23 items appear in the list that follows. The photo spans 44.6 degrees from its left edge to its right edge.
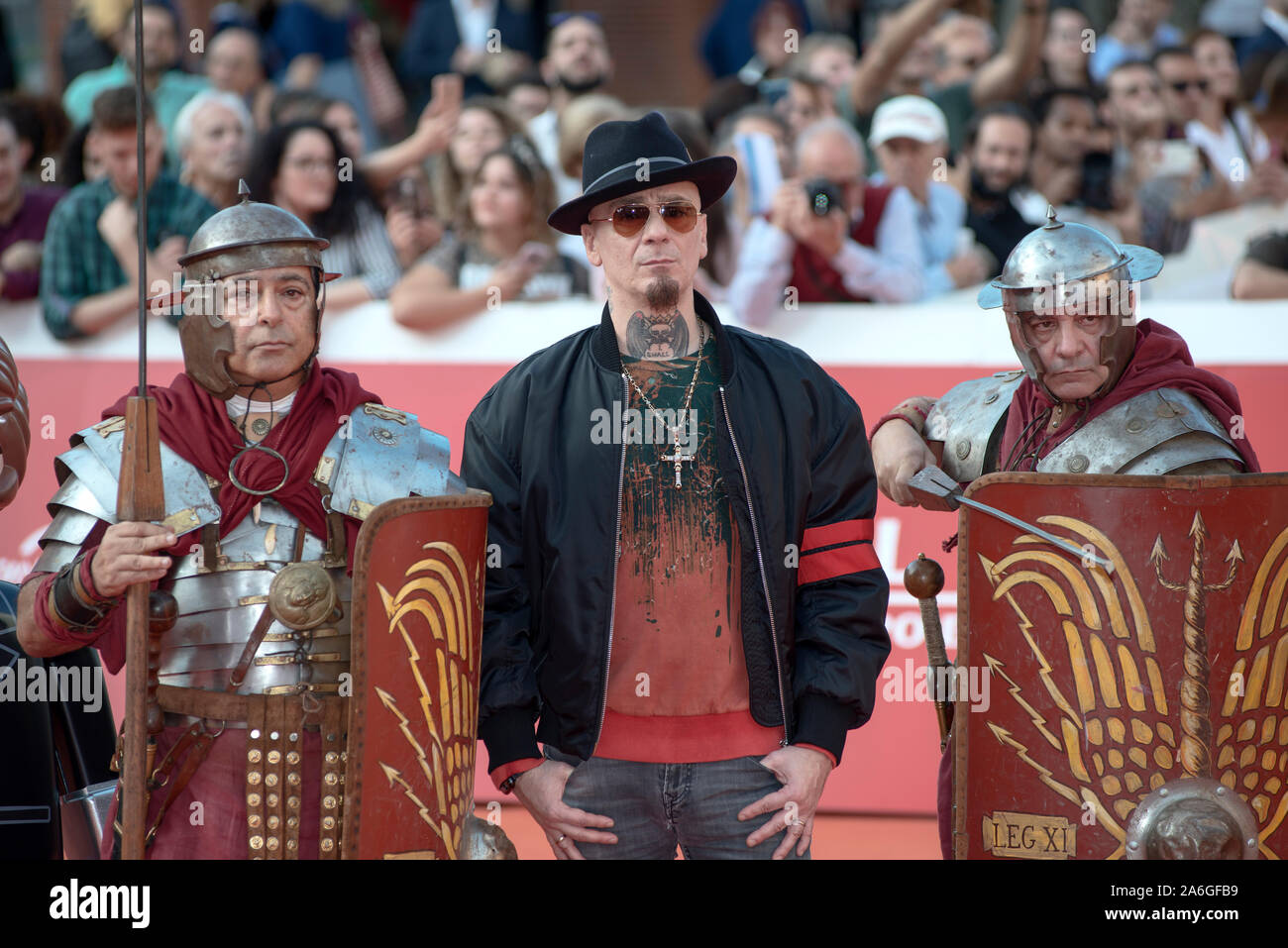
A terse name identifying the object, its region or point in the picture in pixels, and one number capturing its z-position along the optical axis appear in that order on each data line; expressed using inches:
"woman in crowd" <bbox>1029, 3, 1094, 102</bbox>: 289.1
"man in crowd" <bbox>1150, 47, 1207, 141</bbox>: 291.3
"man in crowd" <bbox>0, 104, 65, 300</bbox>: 255.0
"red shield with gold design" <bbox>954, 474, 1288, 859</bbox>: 126.3
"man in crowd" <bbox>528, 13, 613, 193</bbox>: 292.2
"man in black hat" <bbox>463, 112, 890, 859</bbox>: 132.6
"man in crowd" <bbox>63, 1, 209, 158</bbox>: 289.3
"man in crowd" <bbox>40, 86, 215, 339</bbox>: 247.8
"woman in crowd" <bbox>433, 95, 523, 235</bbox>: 263.7
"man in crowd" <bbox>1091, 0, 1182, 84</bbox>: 307.0
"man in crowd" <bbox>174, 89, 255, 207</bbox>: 264.8
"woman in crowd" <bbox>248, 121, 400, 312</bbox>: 249.1
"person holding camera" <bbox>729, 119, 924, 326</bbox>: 239.0
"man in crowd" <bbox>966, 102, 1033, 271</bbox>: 267.0
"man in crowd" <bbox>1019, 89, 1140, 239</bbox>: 271.0
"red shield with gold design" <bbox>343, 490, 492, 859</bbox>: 121.4
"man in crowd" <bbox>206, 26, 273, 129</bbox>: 297.6
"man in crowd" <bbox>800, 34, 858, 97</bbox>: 291.0
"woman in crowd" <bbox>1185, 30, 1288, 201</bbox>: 282.2
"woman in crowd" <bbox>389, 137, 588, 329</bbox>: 247.4
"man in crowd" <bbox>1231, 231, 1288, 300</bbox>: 234.5
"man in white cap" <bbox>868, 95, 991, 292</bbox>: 261.6
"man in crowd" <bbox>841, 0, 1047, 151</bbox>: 282.0
